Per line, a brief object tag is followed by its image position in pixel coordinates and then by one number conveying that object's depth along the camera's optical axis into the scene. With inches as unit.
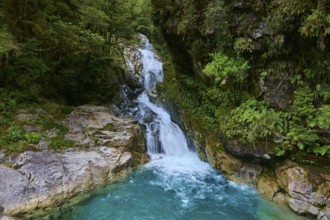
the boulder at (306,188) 251.5
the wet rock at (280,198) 275.8
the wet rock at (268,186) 290.4
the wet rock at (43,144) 327.2
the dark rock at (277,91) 291.0
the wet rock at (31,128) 345.8
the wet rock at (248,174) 317.7
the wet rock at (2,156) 292.4
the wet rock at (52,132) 354.2
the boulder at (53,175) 260.7
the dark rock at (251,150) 295.6
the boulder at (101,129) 373.7
